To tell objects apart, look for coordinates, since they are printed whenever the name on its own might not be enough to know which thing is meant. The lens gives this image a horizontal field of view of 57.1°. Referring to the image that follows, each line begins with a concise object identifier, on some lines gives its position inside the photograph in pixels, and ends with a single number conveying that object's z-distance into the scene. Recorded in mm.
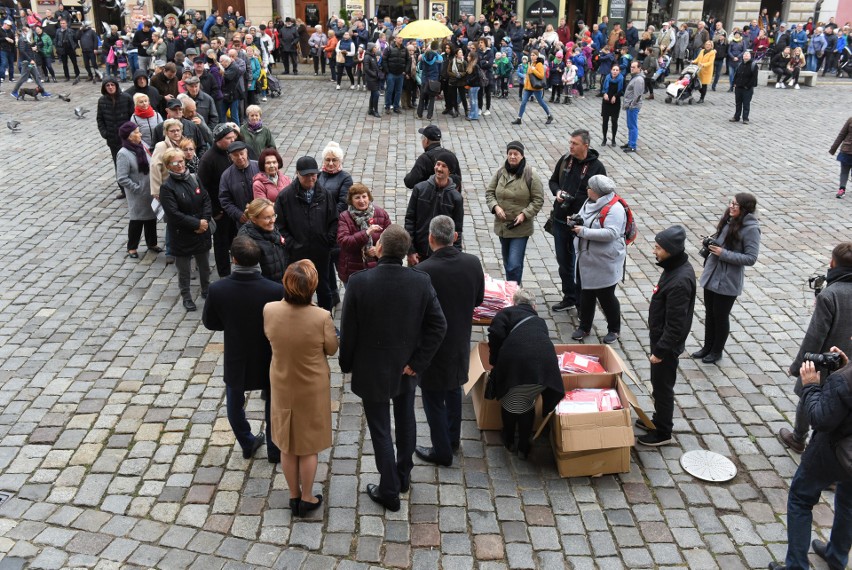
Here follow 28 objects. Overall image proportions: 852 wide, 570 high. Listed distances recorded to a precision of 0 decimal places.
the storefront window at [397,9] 30125
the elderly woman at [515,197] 7766
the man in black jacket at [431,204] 7082
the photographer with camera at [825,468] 4186
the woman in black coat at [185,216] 7734
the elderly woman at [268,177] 7699
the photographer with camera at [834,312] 5469
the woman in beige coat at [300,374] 4637
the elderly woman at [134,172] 9047
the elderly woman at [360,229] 6902
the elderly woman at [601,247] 7043
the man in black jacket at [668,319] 5629
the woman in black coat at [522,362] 5281
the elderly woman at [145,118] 10180
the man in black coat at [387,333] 4660
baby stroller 20078
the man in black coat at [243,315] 5066
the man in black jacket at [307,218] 7180
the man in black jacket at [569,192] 7781
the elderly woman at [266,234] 6605
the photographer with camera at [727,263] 6719
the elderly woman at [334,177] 7684
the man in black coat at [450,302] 5250
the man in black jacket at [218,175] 8430
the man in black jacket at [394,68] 17641
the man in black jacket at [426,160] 8281
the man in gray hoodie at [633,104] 14953
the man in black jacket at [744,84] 16828
